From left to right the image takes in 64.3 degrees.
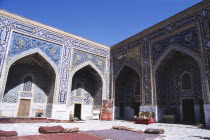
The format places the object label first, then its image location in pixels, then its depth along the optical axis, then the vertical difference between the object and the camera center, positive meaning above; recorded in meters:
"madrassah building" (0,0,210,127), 7.62 +1.75
